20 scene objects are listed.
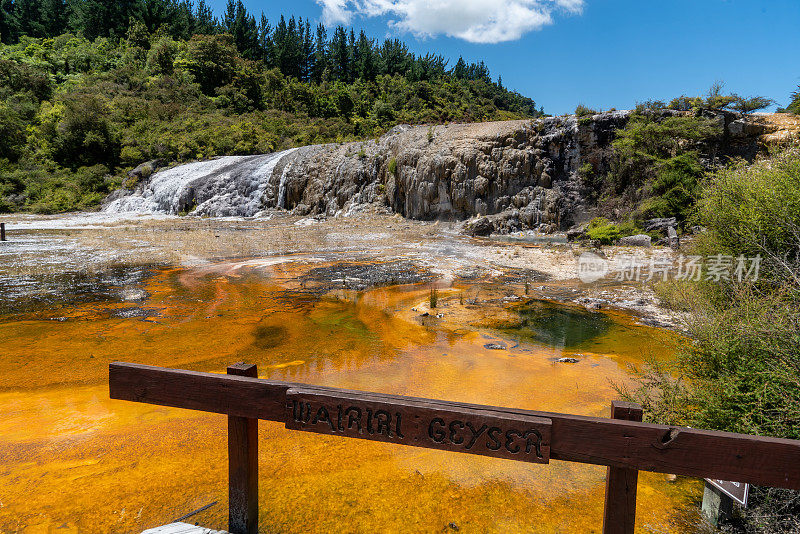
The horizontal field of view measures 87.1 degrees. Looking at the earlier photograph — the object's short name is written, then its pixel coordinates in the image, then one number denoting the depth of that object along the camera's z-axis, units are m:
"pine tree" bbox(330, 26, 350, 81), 64.44
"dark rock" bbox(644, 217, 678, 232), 15.54
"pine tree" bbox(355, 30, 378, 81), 62.22
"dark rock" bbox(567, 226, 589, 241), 17.52
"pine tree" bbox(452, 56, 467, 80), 72.50
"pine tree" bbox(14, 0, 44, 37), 58.23
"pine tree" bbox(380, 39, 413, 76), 64.39
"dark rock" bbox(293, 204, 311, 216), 26.61
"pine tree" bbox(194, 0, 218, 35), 61.50
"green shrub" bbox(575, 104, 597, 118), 21.70
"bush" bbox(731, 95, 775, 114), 17.00
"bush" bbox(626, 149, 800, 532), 2.80
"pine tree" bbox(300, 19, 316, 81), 64.50
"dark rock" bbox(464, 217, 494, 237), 20.05
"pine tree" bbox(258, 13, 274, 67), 62.69
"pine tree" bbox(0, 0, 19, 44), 57.62
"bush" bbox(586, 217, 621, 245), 16.09
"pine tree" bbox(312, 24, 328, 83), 64.19
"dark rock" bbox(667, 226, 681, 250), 14.25
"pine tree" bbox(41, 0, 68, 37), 58.38
